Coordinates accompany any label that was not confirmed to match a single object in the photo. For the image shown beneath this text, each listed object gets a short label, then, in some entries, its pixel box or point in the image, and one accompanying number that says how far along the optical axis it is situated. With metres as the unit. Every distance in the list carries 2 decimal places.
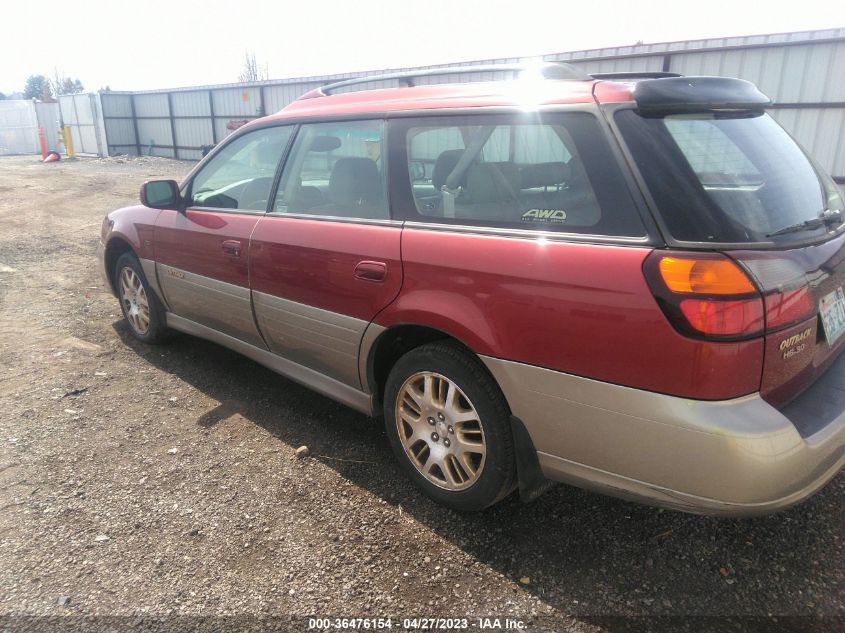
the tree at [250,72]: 46.53
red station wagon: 1.90
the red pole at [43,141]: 25.89
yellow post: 26.94
